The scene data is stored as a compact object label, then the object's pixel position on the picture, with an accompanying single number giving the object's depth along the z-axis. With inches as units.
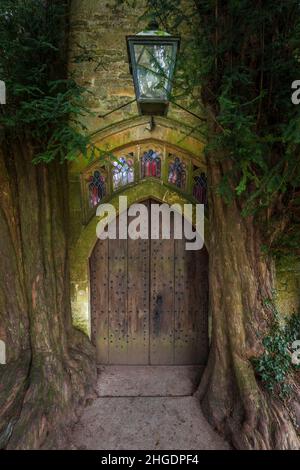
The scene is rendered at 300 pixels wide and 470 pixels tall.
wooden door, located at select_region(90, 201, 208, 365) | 146.6
